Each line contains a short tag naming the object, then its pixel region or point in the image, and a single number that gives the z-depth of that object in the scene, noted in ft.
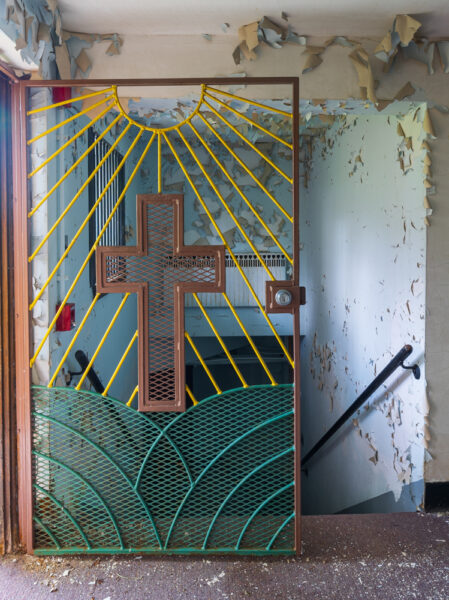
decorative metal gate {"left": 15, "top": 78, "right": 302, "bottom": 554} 6.31
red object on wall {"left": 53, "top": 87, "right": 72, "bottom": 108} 7.19
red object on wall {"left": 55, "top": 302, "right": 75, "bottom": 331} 7.20
